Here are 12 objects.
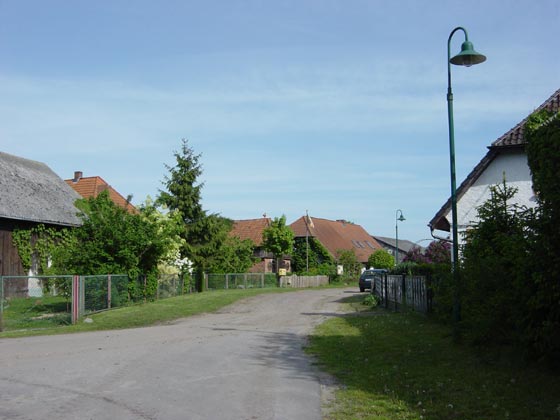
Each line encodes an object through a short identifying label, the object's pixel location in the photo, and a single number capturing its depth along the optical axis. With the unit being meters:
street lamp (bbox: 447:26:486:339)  12.08
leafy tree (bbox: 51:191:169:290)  23.62
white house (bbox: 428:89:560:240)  21.36
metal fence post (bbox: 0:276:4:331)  17.64
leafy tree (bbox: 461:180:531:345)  8.57
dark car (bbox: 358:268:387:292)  41.19
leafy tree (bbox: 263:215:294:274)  56.75
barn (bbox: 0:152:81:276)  28.94
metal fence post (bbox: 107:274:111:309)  22.80
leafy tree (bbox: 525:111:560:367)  7.62
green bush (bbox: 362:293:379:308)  27.48
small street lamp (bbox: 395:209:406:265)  41.35
